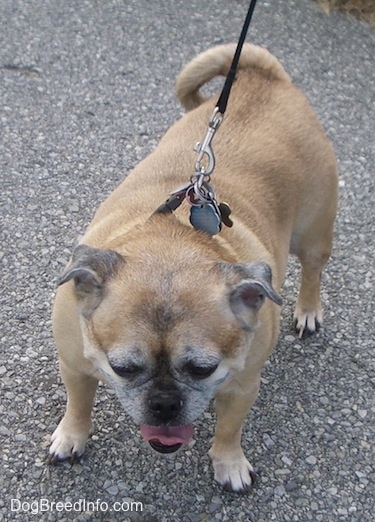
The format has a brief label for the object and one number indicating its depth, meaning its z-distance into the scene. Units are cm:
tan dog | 218
